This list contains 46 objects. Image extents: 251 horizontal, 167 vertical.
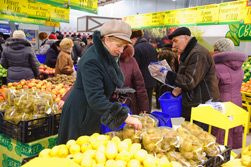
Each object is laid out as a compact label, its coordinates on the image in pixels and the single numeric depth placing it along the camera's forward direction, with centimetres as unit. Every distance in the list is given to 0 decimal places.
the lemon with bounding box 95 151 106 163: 142
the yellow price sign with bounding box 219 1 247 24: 582
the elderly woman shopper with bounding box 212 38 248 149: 326
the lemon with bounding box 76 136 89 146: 166
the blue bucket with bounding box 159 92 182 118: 286
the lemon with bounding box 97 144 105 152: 151
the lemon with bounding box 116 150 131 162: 144
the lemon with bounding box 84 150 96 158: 147
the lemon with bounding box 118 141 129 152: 154
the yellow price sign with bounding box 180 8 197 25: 716
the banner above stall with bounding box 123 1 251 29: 585
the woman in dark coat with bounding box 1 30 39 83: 451
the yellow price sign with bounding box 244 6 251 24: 553
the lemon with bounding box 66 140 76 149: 163
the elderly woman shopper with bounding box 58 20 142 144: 182
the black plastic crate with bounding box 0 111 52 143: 251
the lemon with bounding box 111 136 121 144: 165
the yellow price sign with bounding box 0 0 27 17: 571
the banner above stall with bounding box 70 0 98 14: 532
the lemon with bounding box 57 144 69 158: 153
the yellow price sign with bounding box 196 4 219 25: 647
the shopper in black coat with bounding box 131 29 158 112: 445
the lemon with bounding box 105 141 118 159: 147
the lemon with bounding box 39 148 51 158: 154
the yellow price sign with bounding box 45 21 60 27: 1091
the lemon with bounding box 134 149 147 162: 145
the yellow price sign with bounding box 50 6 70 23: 784
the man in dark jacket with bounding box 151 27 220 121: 280
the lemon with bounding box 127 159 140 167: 138
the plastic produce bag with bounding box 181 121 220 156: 173
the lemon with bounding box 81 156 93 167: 136
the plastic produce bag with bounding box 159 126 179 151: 166
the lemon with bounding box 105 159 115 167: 138
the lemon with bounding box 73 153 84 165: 141
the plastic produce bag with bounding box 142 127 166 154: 164
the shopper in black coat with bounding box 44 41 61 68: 670
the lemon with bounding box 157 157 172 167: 143
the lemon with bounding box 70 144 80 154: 156
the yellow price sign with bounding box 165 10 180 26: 773
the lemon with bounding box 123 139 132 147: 165
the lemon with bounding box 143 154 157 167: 139
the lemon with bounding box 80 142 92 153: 157
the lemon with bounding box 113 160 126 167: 134
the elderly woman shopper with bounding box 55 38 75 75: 534
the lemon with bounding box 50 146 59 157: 153
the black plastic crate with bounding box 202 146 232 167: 162
